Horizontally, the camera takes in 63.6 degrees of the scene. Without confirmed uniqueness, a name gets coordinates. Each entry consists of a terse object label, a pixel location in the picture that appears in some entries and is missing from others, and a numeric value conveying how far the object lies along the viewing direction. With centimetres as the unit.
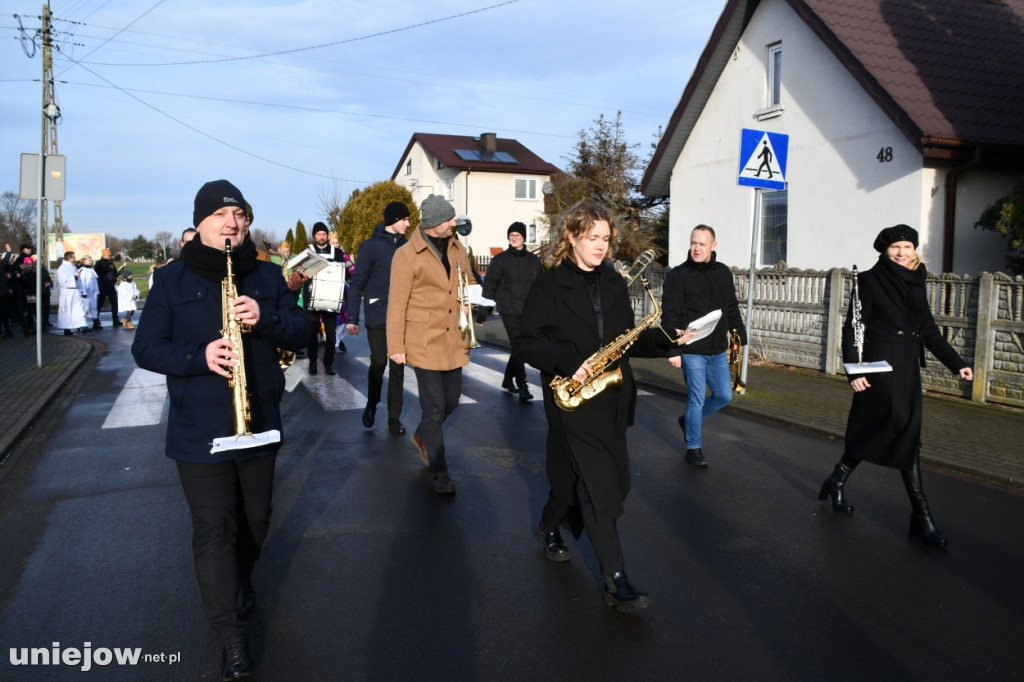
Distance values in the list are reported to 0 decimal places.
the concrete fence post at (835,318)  1152
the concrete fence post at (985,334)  930
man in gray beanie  599
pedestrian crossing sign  994
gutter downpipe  1266
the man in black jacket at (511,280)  930
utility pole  2797
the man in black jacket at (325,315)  1099
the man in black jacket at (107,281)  2175
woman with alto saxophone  398
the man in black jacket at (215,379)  336
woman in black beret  503
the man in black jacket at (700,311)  673
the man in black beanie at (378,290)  788
